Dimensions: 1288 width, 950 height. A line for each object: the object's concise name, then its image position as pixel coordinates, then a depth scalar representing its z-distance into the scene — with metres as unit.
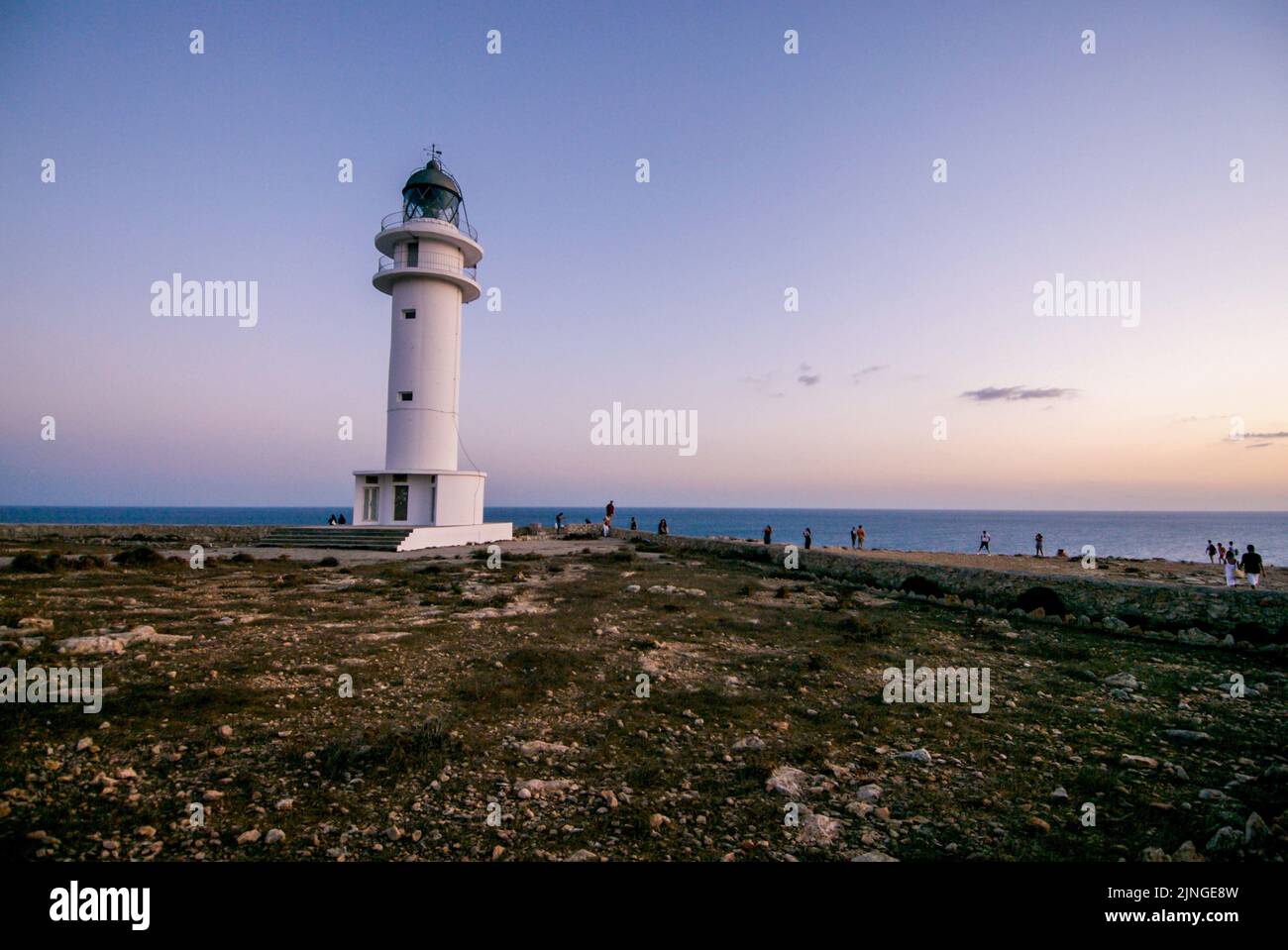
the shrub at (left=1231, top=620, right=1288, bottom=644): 13.75
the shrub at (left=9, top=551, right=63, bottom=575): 18.38
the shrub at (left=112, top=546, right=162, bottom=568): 21.06
